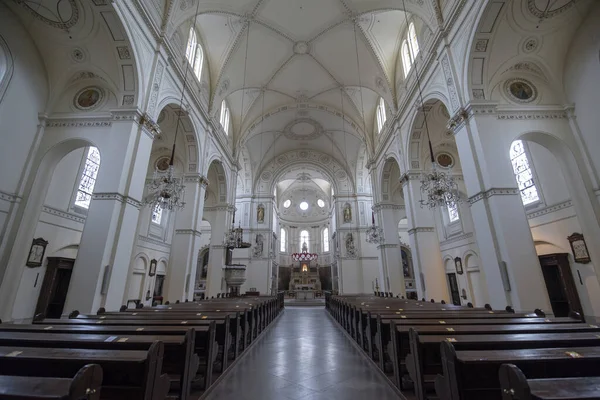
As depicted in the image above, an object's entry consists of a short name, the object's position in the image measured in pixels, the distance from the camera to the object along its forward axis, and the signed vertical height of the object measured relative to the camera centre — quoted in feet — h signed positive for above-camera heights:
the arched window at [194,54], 36.45 +32.11
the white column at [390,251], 44.86 +6.11
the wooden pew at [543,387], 4.38 -1.66
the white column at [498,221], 20.51 +5.29
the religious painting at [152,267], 45.93 +3.62
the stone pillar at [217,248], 46.60 +7.04
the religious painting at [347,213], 73.56 +19.80
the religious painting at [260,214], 75.22 +20.09
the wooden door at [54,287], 29.91 +0.27
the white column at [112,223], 20.76 +5.29
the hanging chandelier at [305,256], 97.19 +11.17
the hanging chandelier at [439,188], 23.31 +8.39
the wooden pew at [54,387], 4.35 -1.62
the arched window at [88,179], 34.76 +14.14
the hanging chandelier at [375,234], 43.10 +8.57
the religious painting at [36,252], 27.76 +3.76
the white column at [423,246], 35.68 +5.56
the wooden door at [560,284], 28.12 +0.36
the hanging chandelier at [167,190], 22.00 +7.95
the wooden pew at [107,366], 6.44 -1.81
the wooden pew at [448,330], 10.00 -1.56
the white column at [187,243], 36.06 +6.21
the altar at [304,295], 83.82 -1.99
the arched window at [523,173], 32.24 +13.44
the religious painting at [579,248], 26.11 +3.71
